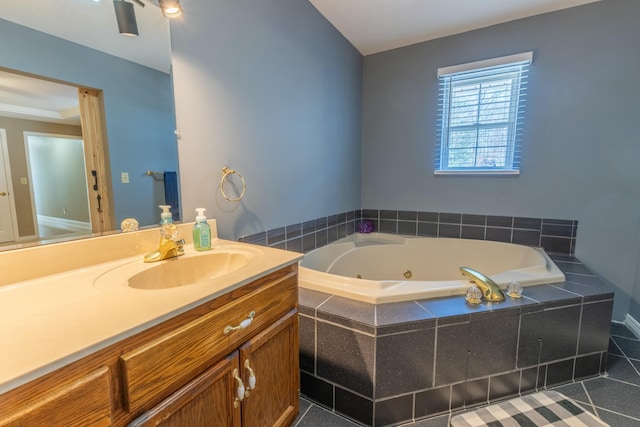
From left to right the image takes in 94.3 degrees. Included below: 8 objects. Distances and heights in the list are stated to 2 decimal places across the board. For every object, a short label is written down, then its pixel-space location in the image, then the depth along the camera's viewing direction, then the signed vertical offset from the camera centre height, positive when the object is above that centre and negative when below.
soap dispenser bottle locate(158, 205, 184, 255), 1.20 -0.19
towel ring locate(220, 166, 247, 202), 1.56 +0.02
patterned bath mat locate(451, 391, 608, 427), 1.21 -0.99
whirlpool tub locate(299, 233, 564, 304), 2.28 -0.61
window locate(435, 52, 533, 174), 2.38 +0.56
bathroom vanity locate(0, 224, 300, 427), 0.51 -0.38
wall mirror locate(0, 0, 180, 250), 0.89 +0.22
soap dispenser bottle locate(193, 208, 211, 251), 1.29 -0.23
